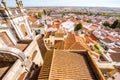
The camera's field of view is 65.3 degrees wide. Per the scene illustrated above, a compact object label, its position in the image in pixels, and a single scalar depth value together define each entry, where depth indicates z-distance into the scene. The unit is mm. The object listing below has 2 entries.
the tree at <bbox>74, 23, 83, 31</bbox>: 46522
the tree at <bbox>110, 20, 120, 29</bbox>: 63000
